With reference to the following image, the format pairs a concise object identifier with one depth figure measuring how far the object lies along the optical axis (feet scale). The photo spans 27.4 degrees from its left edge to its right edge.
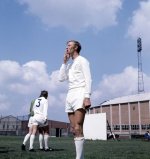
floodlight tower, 288.30
